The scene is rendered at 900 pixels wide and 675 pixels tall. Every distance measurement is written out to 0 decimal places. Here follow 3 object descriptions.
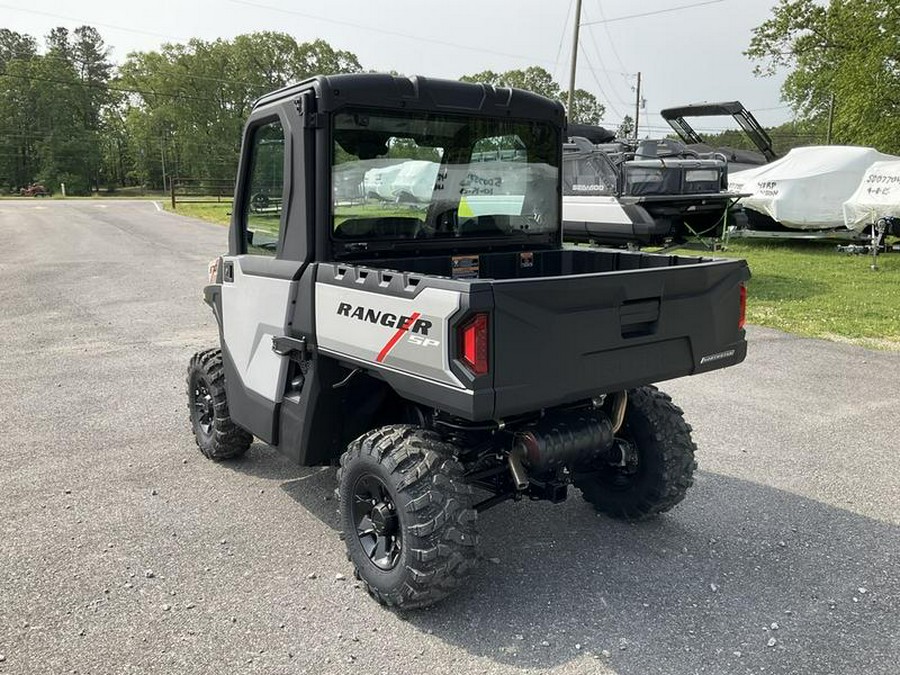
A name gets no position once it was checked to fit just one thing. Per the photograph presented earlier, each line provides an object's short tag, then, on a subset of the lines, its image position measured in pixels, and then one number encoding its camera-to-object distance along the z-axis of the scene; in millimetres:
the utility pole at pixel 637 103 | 56531
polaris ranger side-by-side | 2775
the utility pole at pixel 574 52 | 26656
